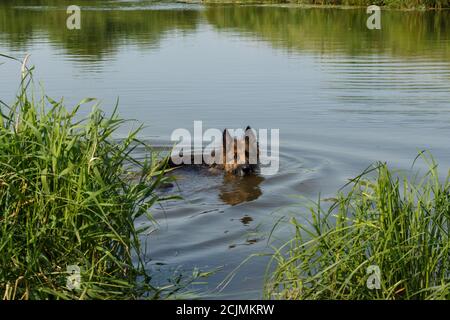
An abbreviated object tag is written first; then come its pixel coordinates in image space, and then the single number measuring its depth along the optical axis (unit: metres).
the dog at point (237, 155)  10.25
